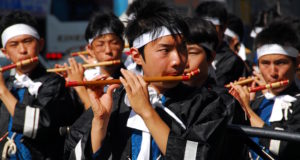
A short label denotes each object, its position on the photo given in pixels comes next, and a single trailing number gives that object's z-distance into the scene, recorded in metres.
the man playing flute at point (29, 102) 8.12
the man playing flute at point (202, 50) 8.12
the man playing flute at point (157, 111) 5.49
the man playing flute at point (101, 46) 9.08
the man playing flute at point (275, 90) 7.59
